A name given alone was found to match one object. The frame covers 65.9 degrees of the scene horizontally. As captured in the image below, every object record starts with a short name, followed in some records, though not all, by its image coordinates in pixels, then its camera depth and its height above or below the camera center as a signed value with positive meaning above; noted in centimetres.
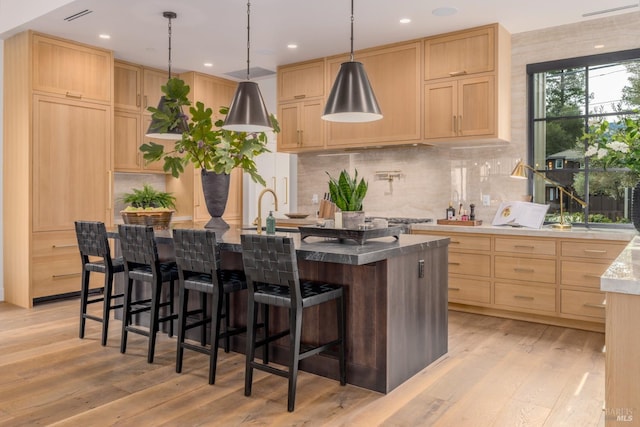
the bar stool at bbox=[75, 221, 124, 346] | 366 -45
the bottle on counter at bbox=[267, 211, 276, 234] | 341 -17
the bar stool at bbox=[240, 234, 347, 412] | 252 -50
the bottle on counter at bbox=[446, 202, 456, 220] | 509 -13
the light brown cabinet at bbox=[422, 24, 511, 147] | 464 +110
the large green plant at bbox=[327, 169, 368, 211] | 294 +4
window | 452 +75
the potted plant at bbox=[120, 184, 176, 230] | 388 -11
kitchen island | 273 -63
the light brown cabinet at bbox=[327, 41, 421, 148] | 512 +111
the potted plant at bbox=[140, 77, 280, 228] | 385 +41
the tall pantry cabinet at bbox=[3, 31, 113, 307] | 492 +45
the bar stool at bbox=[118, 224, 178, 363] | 329 -49
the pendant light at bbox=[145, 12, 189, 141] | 396 +61
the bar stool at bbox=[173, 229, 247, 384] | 292 -49
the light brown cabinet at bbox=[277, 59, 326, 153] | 582 +114
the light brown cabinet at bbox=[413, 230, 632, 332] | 402 -66
